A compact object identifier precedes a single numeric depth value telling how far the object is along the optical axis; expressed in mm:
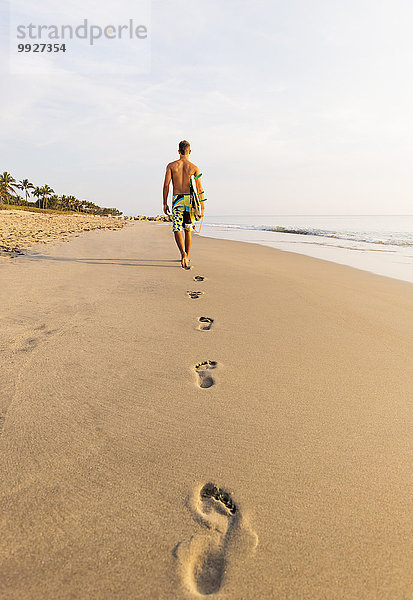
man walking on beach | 5523
